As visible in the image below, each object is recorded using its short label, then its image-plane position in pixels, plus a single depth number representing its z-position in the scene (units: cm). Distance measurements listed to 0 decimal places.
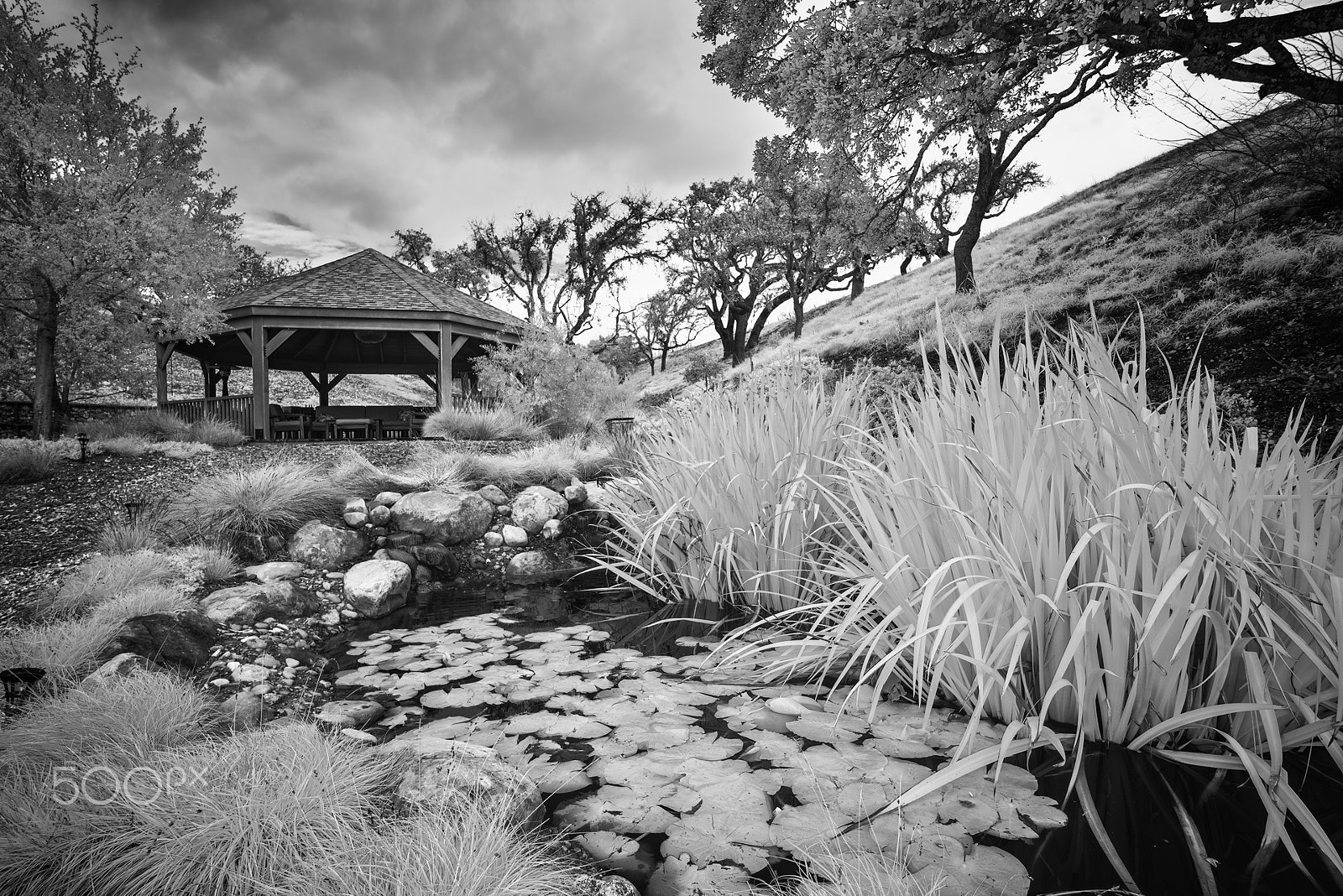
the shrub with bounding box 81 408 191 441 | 848
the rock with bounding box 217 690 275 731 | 214
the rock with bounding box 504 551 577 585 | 462
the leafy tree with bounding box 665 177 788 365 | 2162
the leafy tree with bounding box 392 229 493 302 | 2506
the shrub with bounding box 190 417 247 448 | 898
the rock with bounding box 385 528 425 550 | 464
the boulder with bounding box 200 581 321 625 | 327
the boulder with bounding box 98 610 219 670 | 261
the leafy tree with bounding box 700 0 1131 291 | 521
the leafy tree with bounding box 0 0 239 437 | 766
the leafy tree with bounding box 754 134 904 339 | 954
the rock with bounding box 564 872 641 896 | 126
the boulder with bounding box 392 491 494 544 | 483
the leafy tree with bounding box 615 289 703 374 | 2983
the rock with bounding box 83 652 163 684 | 218
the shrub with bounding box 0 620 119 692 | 231
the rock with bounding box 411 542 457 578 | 457
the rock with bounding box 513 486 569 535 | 524
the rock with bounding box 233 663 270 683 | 264
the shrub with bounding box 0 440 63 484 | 543
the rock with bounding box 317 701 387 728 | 214
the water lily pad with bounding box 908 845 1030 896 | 117
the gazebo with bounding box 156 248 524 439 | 1061
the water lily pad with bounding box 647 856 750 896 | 126
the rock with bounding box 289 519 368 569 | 430
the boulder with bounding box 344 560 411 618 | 376
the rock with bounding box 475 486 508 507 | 548
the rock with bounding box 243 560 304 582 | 391
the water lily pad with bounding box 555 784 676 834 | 149
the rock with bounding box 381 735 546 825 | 149
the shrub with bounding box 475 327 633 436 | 1115
